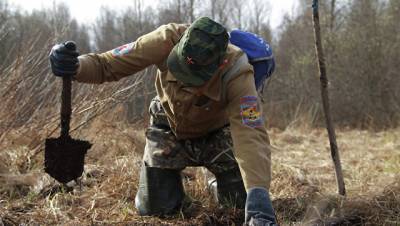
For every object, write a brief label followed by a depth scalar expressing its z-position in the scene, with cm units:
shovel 274
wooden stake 335
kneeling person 231
